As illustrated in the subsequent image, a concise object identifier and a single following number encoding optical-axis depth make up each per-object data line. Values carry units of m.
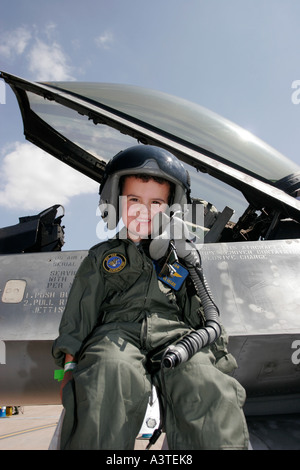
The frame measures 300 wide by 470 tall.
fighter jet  1.72
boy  0.83
